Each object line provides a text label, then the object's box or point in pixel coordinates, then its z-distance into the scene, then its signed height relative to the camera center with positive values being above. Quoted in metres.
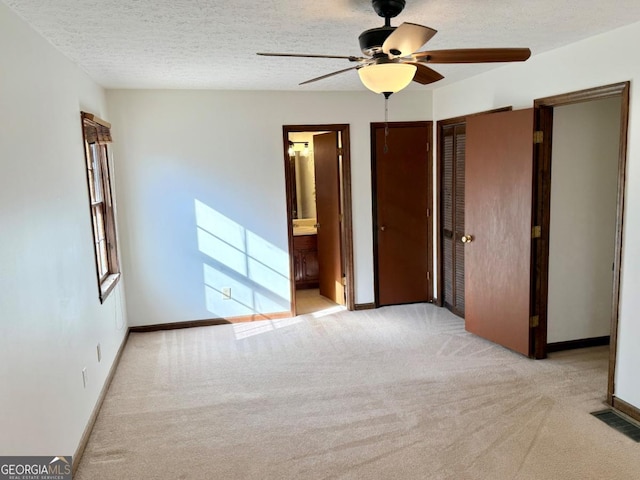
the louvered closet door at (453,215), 4.76 -0.43
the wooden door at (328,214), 5.39 -0.42
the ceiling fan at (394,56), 2.15 +0.52
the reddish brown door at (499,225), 3.71 -0.44
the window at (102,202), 3.66 -0.13
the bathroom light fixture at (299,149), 6.64 +0.40
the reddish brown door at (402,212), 5.20 -0.40
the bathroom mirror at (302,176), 6.70 +0.04
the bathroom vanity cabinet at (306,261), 6.24 -1.05
